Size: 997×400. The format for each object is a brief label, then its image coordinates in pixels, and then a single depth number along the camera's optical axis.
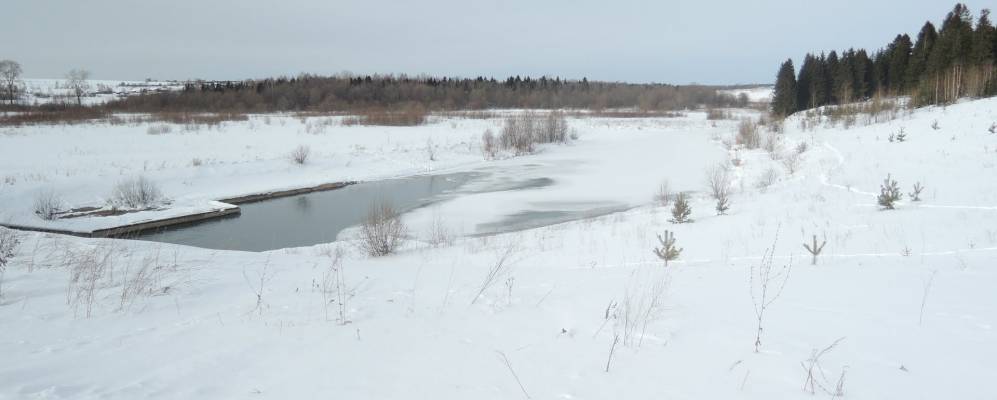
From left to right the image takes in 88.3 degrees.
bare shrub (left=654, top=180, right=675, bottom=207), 13.70
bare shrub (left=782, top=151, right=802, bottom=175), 16.26
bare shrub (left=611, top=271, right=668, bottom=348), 3.84
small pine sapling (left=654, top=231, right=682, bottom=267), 6.62
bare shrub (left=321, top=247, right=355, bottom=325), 4.51
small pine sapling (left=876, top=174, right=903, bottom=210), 8.27
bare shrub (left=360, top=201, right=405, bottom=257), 9.04
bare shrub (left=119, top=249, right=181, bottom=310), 5.01
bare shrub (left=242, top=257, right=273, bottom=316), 4.63
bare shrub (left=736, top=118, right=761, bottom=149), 25.33
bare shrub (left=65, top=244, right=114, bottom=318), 4.69
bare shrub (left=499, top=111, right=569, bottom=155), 30.33
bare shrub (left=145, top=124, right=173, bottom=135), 29.39
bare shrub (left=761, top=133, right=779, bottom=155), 21.25
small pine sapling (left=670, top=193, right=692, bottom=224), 10.05
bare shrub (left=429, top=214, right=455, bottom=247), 10.18
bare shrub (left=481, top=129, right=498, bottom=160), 28.52
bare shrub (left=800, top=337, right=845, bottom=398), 2.78
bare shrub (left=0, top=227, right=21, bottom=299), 5.96
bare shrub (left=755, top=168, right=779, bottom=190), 14.86
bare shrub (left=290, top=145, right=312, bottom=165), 21.57
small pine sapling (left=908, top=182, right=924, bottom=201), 8.30
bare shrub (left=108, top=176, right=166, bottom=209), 14.51
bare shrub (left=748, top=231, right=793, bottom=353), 4.41
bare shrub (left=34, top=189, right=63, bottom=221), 13.15
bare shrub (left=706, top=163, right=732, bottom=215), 10.61
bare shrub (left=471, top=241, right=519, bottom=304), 5.57
